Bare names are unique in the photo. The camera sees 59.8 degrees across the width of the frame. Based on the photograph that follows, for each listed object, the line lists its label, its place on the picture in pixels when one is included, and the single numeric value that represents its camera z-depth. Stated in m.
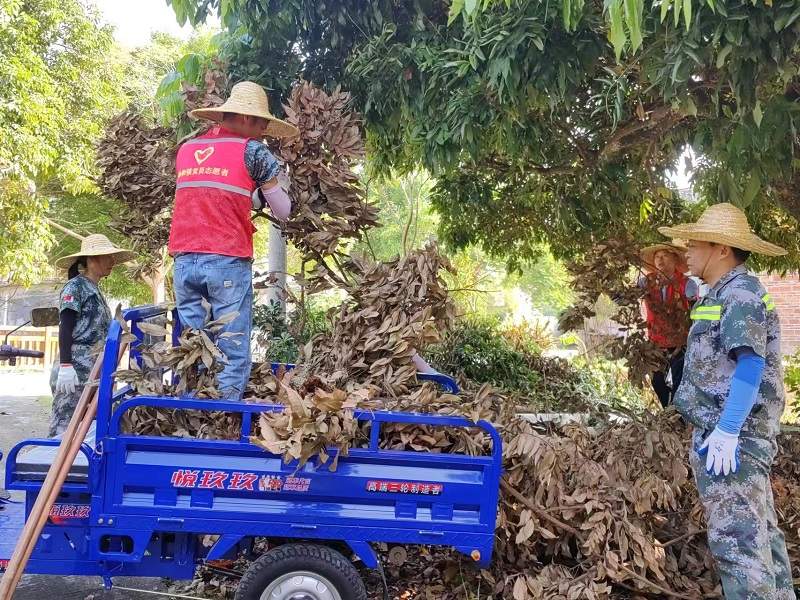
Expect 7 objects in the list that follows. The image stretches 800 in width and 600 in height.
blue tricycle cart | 2.94
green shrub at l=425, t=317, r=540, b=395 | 8.48
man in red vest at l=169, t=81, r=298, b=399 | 3.52
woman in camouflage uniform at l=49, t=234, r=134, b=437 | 4.46
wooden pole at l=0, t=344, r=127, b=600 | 2.76
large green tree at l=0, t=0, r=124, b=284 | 10.23
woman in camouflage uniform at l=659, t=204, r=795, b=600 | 3.03
